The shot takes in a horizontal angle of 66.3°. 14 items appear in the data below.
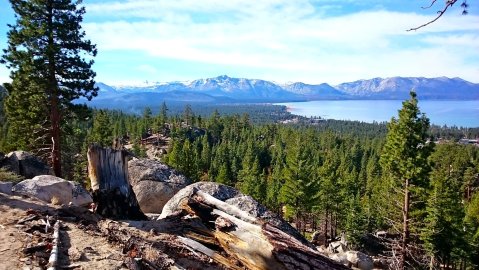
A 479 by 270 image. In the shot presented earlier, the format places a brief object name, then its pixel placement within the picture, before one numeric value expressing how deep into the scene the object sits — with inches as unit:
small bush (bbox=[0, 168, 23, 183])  573.3
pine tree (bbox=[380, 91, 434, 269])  820.2
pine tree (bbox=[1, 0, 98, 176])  760.3
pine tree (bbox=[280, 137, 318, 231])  1616.6
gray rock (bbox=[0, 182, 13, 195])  450.0
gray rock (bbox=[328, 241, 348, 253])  1342.0
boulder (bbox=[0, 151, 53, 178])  746.2
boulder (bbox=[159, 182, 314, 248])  468.8
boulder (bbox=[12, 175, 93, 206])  470.2
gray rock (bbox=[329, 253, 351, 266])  1037.3
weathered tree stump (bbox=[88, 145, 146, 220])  377.1
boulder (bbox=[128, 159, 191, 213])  762.2
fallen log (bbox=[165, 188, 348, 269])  241.3
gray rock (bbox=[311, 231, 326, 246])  1780.3
